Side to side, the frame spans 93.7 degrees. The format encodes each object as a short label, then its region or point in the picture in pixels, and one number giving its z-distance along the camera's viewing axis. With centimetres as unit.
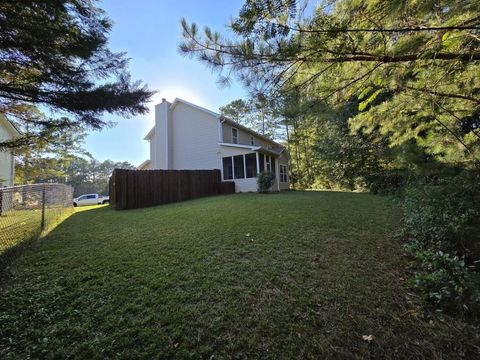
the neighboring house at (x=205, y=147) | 1381
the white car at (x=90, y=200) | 2029
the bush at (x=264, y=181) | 1242
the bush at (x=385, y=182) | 1048
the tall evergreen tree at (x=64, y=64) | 312
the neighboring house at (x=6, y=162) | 998
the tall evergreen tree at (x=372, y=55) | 230
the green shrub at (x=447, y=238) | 250
